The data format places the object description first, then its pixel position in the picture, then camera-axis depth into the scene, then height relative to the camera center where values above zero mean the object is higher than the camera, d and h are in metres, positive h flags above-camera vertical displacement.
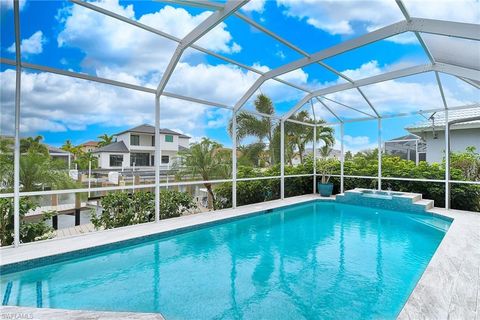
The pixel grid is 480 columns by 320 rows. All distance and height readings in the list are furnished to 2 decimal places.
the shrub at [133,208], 6.48 -1.15
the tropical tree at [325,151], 13.39 +0.58
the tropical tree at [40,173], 5.23 -0.18
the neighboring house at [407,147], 10.91 +0.63
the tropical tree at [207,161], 8.42 +0.07
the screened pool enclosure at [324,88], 4.85 +2.09
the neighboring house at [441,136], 10.30 +1.04
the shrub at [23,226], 5.00 -1.20
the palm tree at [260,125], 9.80 +1.47
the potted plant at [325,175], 11.65 -0.55
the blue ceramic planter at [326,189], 11.62 -1.13
